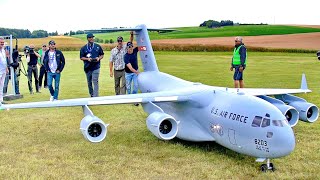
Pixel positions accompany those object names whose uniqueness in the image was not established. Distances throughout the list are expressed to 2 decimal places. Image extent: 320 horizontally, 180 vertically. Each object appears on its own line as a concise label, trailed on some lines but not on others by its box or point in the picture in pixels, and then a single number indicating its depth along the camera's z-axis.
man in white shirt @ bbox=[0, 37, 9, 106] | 16.83
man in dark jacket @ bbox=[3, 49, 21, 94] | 19.95
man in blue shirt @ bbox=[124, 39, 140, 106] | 17.02
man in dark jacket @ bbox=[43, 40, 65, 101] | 17.48
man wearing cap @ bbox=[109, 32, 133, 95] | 18.08
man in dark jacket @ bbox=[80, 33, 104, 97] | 17.27
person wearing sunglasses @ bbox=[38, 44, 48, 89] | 22.16
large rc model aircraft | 9.11
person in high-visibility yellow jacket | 16.88
